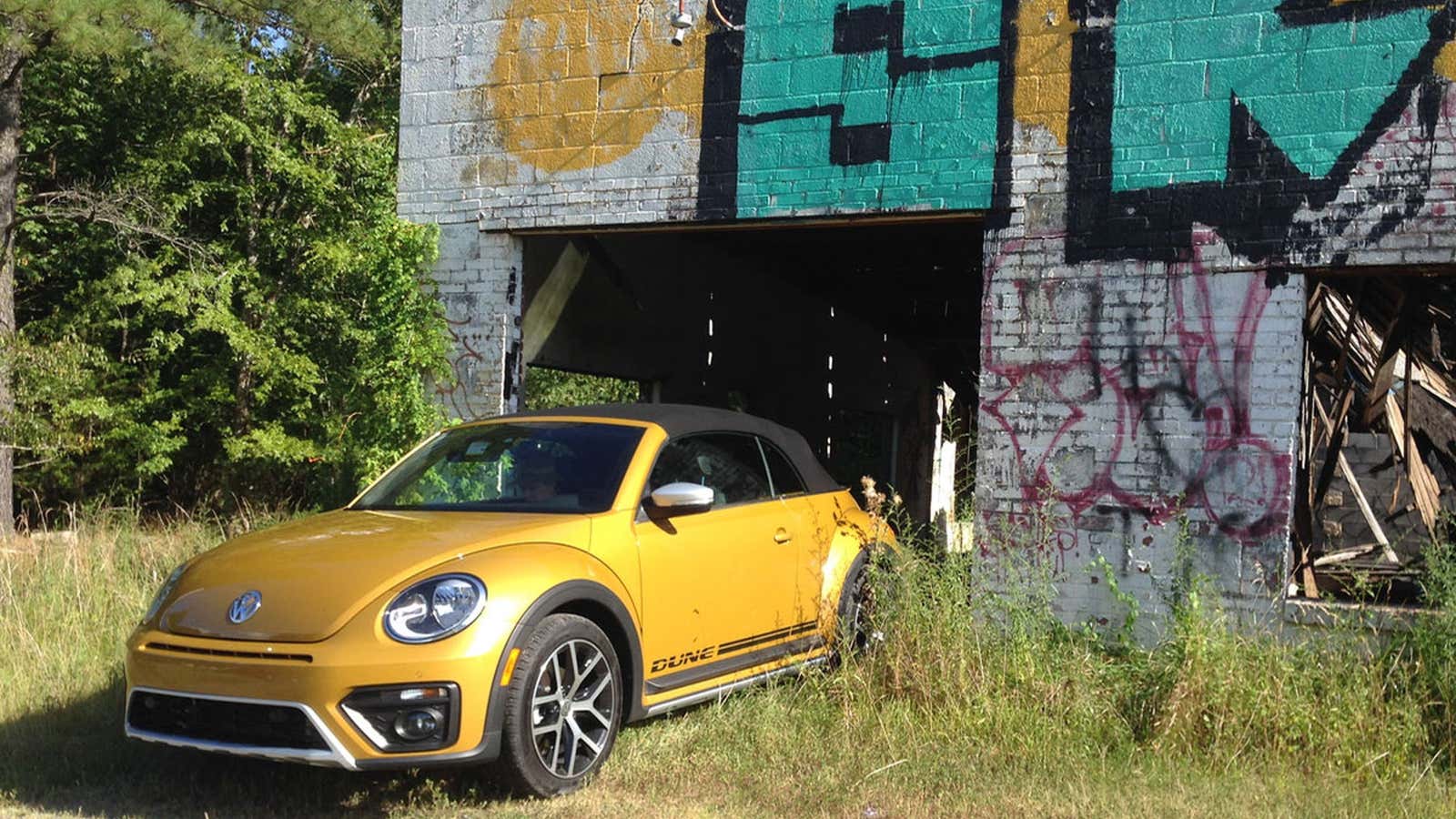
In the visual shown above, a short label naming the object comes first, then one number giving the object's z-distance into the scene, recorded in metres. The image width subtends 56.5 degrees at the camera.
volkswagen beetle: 5.12
